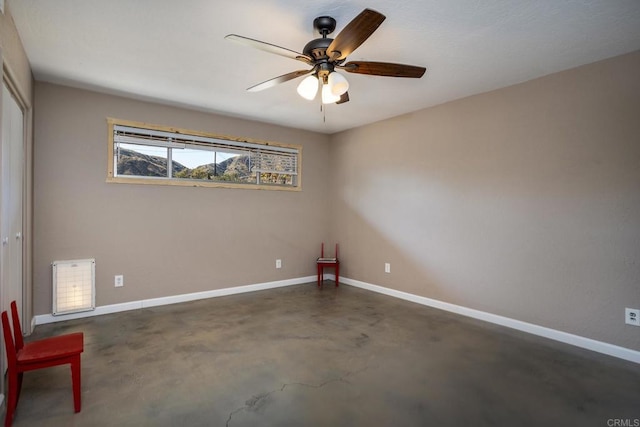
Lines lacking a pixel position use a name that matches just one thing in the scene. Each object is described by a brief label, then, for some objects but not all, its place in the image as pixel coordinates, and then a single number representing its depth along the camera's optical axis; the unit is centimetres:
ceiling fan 189
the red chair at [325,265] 495
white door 215
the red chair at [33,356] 174
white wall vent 330
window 372
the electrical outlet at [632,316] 256
